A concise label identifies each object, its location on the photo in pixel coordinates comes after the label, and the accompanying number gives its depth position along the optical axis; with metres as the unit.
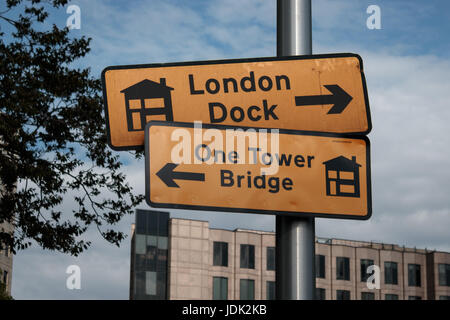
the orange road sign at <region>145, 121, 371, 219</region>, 3.74
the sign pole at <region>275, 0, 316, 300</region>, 3.76
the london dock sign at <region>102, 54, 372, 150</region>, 4.02
